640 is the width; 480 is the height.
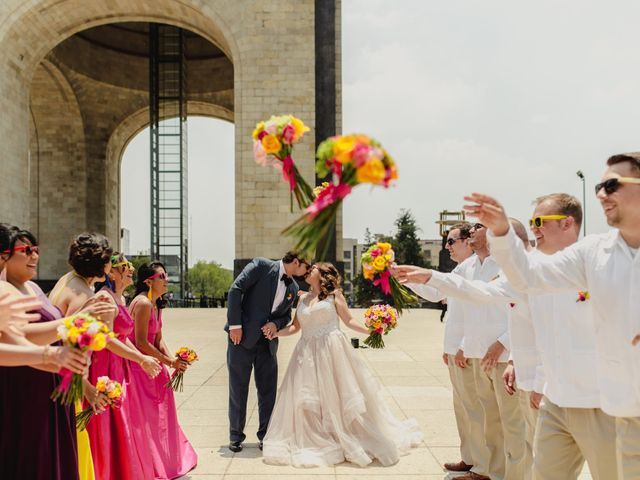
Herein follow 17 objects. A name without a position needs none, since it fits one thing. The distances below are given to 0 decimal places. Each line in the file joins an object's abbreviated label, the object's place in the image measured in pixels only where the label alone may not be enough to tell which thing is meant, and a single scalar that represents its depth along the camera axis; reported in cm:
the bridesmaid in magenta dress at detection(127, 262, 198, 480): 511
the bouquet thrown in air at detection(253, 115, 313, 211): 286
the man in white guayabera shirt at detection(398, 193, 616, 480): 313
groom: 635
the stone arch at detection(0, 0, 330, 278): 2081
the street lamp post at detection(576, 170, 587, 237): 3412
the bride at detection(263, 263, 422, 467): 574
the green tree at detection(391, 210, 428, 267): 5216
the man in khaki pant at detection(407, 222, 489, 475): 531
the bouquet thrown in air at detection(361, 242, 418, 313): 420
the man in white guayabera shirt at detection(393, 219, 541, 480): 395
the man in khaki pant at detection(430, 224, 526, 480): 468
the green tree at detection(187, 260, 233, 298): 11400
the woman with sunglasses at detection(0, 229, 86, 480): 327
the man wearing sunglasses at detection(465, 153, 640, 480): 283
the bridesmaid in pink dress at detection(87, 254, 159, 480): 452
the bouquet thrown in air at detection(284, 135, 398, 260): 234
